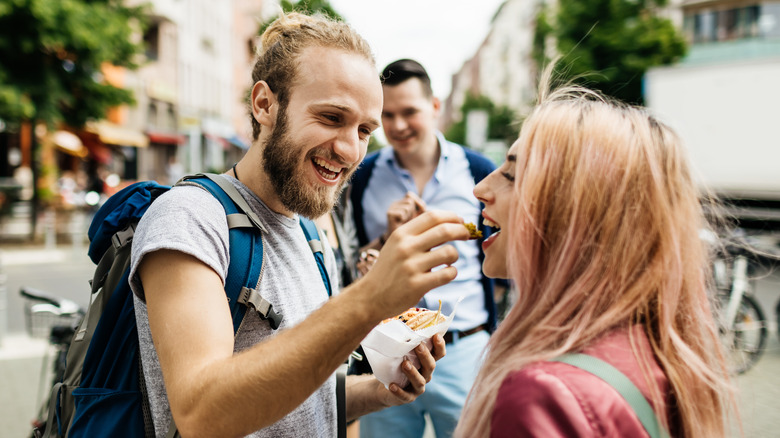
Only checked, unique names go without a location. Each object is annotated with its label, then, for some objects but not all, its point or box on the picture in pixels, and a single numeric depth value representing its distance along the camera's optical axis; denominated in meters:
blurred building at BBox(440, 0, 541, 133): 57.72
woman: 1.13
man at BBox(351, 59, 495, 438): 2.83
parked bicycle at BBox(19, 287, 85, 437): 3.21
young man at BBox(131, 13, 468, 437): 1.10
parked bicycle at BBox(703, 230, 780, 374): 5.63
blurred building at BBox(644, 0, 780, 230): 12.97
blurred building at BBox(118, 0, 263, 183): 30.98
